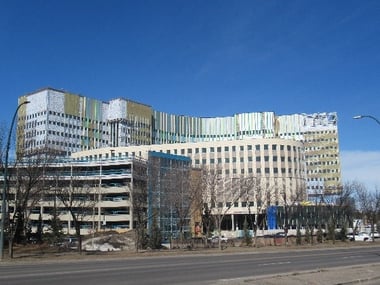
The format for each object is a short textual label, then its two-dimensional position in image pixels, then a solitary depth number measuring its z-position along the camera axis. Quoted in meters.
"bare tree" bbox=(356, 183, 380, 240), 83.06
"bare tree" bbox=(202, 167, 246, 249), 65.53
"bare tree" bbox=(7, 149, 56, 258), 42.09
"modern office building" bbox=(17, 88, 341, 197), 165.00
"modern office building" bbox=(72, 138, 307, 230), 139.62
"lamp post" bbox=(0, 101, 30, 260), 34.34
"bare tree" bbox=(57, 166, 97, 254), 54.92
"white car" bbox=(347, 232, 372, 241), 80.45
